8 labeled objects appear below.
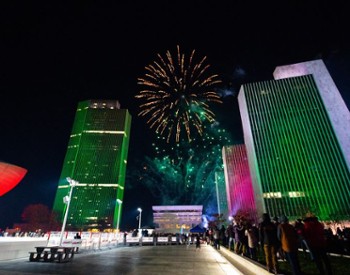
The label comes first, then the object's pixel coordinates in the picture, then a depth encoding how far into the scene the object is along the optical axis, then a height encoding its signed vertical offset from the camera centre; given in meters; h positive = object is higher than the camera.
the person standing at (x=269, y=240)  7.06 -0.04
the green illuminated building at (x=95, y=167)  127.12 +41.26
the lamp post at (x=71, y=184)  17.97 +4.48
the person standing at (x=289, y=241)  6.18 -0.06
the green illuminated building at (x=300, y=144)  65.00 +28.10
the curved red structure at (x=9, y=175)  19.62 +5.42
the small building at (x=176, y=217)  120.64 +11.20
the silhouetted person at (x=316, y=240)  6.61 -0.04
